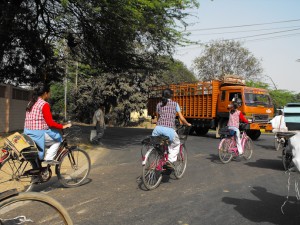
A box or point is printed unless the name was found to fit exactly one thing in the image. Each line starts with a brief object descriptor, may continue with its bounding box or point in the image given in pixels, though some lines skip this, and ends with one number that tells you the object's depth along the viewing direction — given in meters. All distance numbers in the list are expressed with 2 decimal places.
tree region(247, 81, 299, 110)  34.25
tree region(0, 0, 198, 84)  8.91
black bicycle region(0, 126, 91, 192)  4.19
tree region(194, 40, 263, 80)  33.32
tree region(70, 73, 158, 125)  29.96
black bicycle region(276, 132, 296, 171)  6.33
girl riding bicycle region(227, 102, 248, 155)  7.52
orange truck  13.45
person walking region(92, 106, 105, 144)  11.06
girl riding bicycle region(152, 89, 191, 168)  5.14
